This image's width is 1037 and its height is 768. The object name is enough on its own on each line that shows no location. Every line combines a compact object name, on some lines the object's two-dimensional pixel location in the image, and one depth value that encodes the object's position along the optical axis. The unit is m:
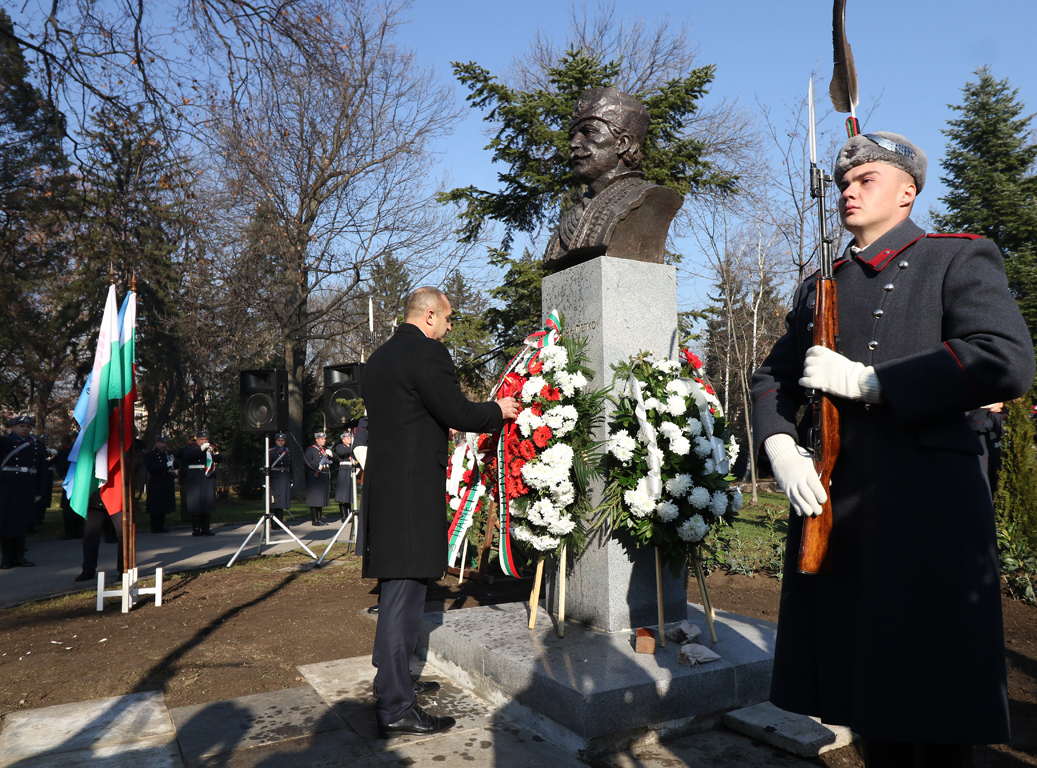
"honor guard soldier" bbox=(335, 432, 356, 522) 14.58
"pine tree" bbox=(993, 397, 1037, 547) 6.70
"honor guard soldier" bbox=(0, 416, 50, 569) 9.61
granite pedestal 4.14
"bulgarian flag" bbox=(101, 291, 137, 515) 6.44
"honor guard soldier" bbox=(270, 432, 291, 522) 15.21
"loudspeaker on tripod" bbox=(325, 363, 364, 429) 11.20
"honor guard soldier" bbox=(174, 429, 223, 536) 13.55
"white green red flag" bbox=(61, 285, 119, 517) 6.32
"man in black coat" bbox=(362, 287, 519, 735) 3.49
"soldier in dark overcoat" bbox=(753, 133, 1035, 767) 1.64
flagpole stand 6.52
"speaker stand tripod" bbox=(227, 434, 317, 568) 9.35
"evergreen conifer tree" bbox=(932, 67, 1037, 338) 22.77
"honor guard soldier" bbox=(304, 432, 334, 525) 15.27
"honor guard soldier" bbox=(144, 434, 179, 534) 14.37
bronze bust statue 4.46
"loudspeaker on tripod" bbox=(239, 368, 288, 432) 10.16
